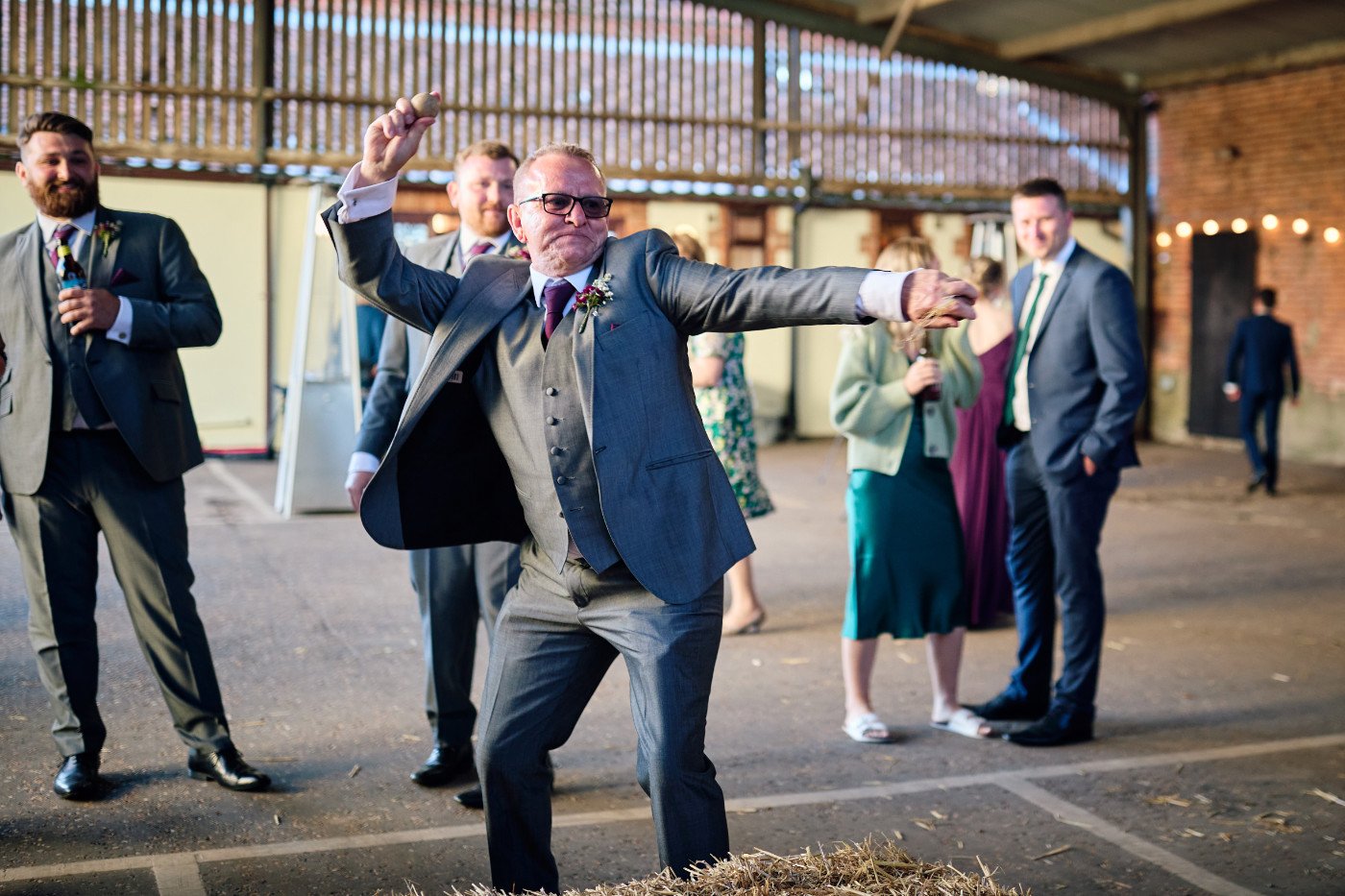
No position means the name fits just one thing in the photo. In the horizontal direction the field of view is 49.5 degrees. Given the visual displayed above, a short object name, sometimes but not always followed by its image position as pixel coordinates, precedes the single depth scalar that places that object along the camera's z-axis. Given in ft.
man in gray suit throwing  10.58
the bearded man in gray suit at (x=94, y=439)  15.20
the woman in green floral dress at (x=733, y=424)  24.25
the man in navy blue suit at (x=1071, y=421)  17.95
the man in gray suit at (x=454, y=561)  15.89
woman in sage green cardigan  18.25
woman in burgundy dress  25.22
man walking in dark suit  46.03
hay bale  9.07
